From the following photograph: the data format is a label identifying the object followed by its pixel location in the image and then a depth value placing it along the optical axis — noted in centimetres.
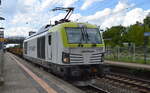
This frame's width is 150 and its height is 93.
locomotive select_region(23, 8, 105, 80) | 574
